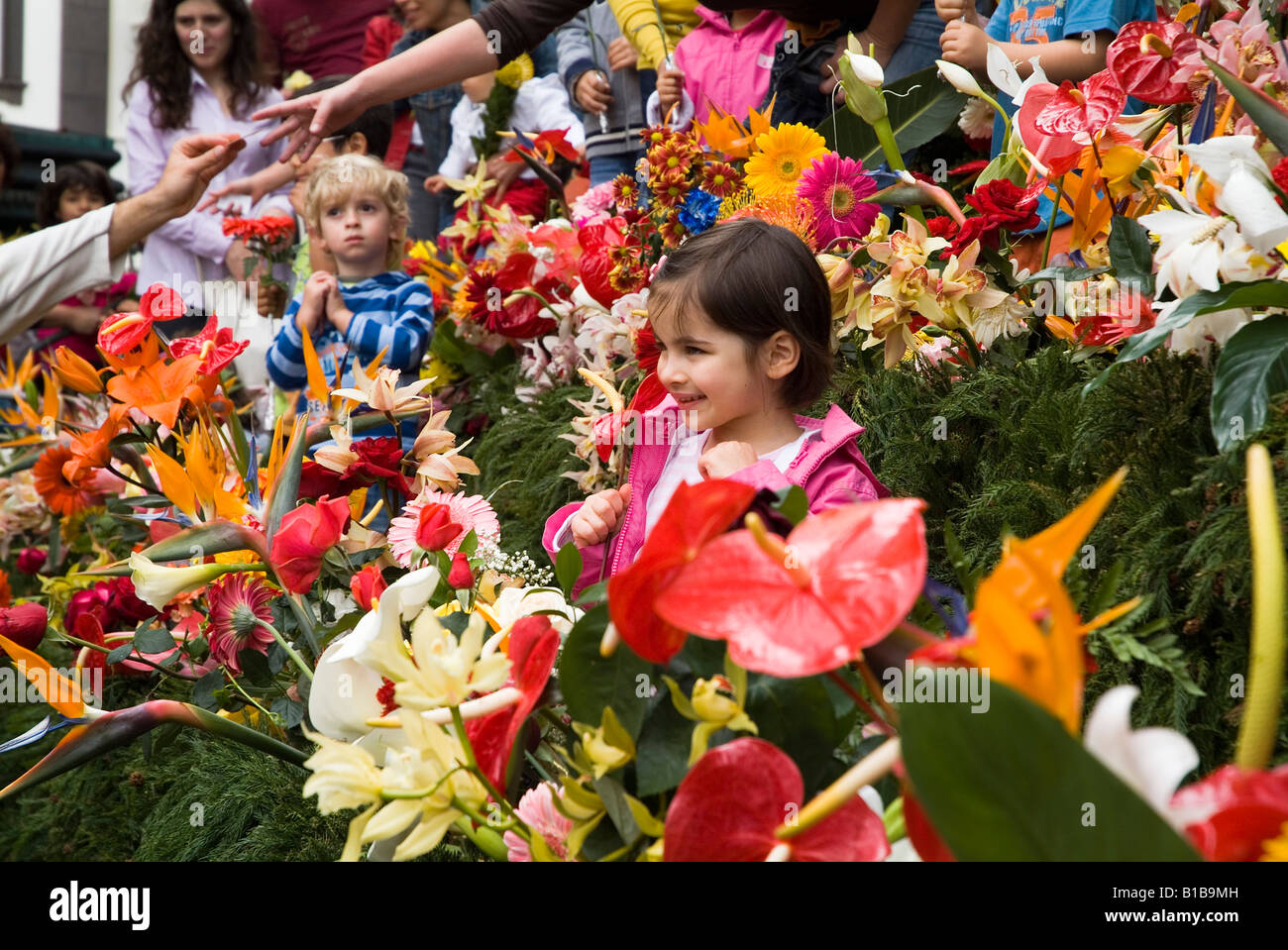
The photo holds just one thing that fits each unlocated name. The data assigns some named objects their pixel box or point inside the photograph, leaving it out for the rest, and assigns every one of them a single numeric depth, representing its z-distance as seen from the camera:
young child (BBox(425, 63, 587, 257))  5.37
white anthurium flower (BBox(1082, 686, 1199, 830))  1.47
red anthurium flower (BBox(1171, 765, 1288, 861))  1.49
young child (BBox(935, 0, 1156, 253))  4.39
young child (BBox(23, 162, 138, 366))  6.43
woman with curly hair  5.97
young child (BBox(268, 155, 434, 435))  5.03
